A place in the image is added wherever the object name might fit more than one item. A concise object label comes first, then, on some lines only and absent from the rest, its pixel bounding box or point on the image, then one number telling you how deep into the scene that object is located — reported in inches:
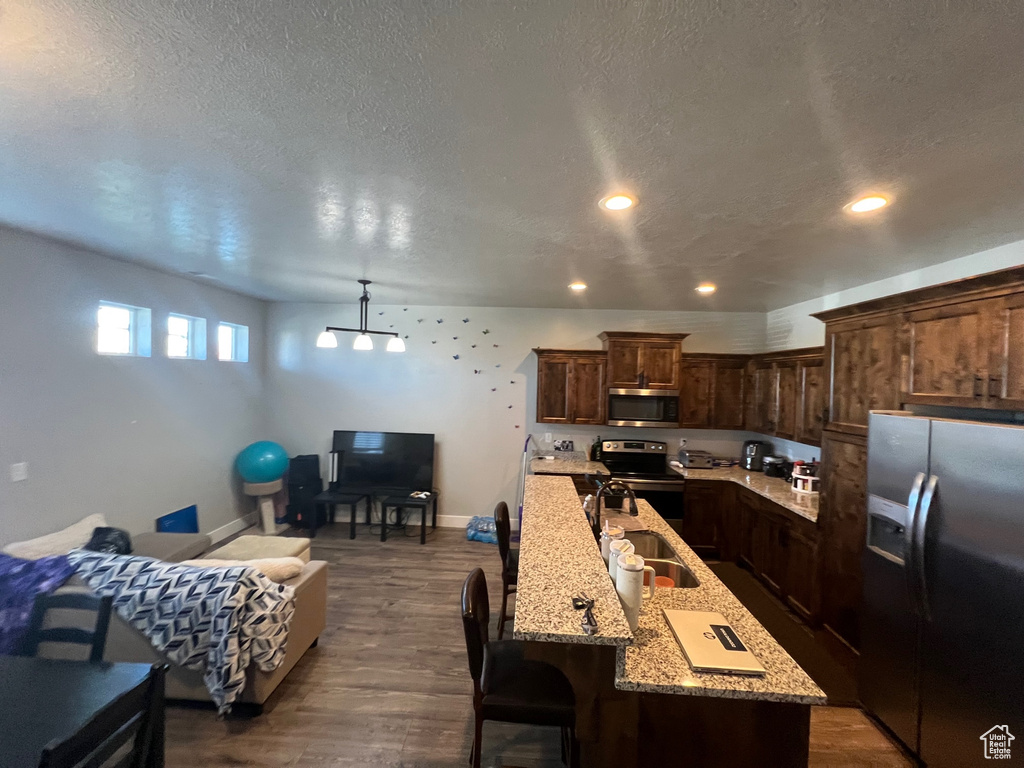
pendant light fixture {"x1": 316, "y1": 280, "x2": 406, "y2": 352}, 153.8
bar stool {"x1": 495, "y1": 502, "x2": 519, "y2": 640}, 110.0
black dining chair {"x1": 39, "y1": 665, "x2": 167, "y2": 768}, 39.2
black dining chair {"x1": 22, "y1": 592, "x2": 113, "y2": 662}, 65.9
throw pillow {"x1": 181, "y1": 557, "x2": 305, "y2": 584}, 102.9
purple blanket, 83.2
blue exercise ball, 189.8
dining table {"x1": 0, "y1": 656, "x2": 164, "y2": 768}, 49.4
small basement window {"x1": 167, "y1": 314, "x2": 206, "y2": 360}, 164.9
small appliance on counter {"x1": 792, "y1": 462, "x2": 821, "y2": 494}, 148.4
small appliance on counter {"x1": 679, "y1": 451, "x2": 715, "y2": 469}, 191.8
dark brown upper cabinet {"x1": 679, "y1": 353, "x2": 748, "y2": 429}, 193.2
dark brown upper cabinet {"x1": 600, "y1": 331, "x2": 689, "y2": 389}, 186.5
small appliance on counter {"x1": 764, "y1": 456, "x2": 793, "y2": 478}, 175.2
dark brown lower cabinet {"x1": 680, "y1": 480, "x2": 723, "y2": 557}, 175.5
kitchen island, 52.0
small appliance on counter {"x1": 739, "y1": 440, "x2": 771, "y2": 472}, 185.1
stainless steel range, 175.8
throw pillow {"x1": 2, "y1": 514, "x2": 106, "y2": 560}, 103.8
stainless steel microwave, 188.2
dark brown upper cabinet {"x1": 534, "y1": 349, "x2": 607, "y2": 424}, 193.6
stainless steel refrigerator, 66.0
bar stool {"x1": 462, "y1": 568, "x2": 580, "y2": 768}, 64.9
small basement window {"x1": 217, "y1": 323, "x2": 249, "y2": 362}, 192.1
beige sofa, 89.7
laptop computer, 53.5
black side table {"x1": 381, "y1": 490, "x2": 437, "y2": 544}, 189.9
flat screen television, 203.8
